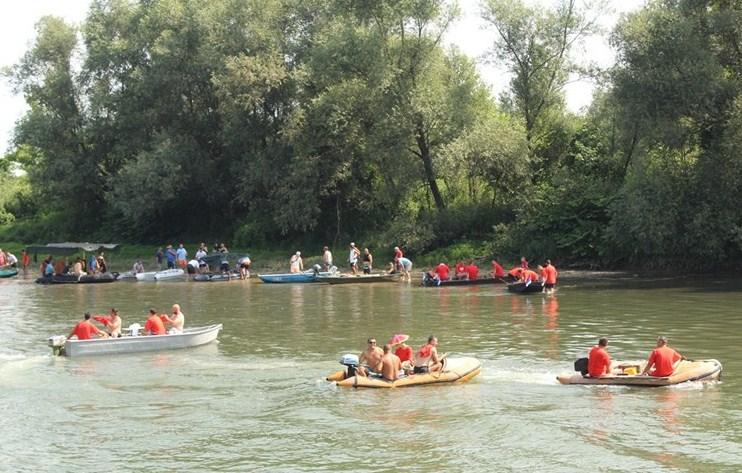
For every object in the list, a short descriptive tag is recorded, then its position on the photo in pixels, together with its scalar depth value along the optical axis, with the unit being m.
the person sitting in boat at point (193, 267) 51.34
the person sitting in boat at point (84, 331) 24.42
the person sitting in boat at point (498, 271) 41.69
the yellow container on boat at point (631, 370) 19.34
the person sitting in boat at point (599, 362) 19.08
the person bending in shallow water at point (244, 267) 49.50
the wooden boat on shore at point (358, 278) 44.95
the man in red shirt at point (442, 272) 41.94
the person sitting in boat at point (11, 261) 56.94
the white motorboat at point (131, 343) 24.11
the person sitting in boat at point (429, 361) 20.00
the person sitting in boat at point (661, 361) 18.78
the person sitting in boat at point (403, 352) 20.08
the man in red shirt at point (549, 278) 36.72
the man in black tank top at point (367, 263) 46.52
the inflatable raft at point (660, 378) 18.75
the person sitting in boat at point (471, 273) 41.85
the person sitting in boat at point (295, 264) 48.01
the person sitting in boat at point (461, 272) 41.87
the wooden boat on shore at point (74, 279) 48.88
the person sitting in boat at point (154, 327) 25.33
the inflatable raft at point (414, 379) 19.52
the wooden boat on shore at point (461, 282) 41.59
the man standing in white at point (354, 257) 46.91
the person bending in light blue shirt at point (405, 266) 45.88
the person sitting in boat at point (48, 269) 51.09
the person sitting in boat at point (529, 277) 36.83
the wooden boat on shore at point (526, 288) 36.59
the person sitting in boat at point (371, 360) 19.94
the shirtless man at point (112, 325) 25.20
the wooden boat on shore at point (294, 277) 46.28
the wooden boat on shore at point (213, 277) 49.22
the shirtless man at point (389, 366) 19.61
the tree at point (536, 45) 50.72
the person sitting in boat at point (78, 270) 49.03
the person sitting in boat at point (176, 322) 25.70
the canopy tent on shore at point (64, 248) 56.59
